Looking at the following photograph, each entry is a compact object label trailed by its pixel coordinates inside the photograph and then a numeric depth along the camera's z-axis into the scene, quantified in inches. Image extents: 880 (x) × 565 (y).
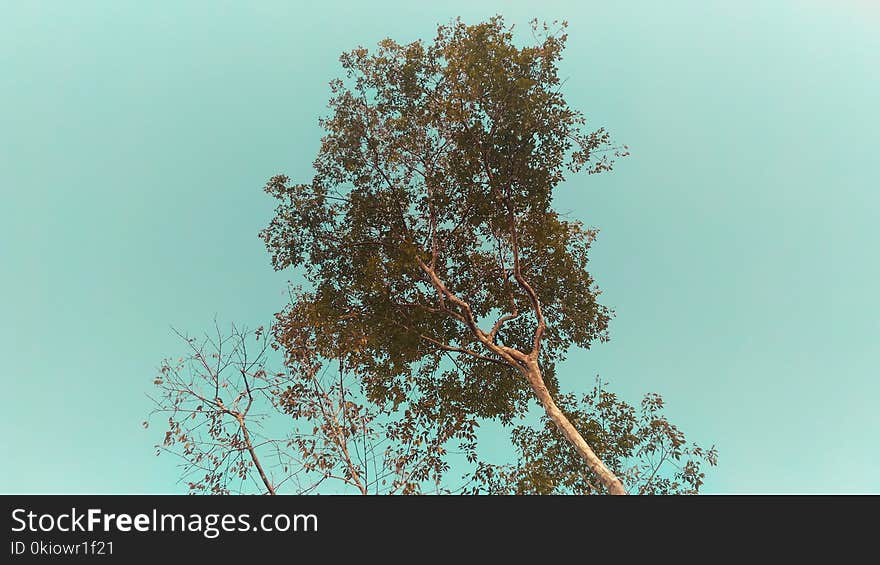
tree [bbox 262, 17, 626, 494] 400.2
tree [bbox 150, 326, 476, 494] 260.2
